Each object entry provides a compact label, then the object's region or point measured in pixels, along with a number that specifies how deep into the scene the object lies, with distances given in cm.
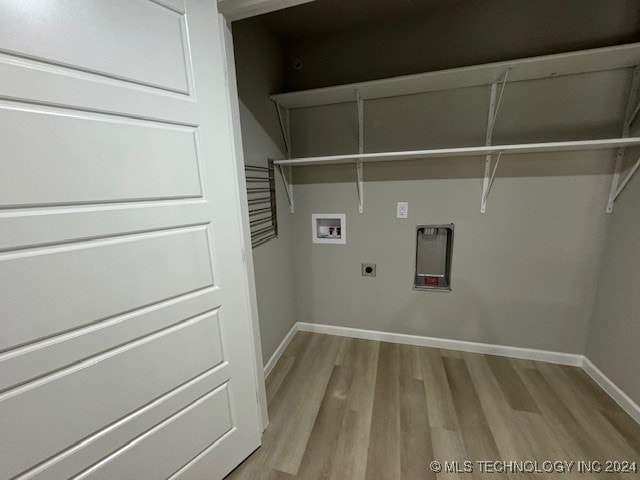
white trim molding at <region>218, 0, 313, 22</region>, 102
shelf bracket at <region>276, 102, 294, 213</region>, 203
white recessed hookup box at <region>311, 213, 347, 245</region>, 218
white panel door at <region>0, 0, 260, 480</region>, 66
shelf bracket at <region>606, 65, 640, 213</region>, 147
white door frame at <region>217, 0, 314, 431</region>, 104
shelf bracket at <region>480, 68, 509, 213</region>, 163
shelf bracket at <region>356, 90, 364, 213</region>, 193
